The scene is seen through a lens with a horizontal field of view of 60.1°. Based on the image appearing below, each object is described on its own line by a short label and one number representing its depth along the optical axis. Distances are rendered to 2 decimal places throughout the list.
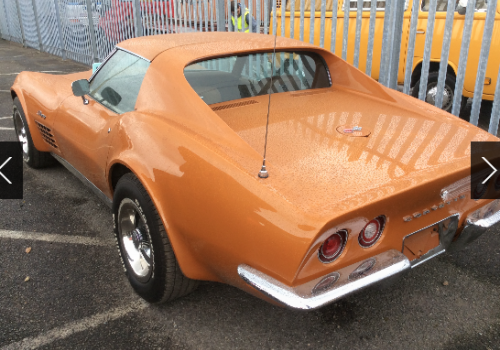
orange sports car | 1.79
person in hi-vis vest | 6.08
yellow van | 5.45
